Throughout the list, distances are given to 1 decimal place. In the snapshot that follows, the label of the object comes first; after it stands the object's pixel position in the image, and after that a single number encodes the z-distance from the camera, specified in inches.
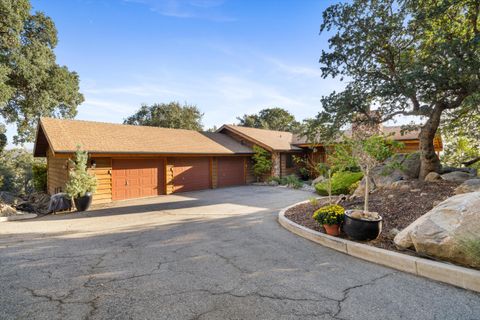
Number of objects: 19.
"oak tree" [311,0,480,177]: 237.7
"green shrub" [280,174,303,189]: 606.9
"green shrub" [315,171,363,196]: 448.5
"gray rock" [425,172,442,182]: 286.9
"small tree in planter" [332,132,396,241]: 183.0
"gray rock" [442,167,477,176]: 298.7
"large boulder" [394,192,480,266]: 139.1
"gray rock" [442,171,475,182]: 274.0
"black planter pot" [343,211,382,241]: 181.9
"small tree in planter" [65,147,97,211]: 367.6
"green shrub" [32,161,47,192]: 627.8
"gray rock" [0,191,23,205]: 481.0
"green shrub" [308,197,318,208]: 312.7
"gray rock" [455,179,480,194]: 214.7
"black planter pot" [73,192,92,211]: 376.8
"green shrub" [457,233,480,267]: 130.7
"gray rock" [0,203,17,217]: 354.3
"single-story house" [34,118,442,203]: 442.3
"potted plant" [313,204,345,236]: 202.7
